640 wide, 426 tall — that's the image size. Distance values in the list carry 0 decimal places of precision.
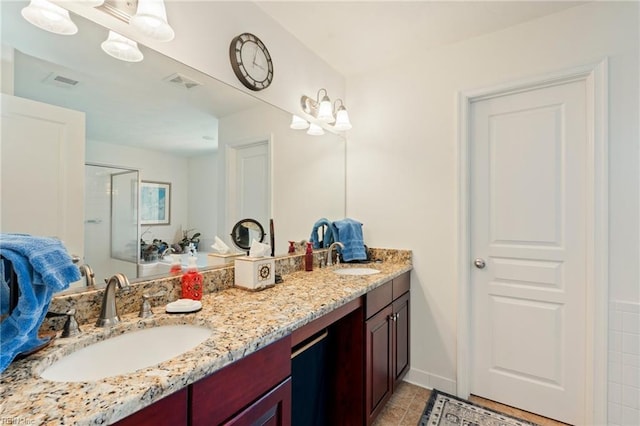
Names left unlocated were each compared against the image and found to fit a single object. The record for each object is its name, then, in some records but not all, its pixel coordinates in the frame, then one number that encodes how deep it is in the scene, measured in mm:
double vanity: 617
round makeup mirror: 1638
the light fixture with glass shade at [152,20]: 1104
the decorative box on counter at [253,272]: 1433
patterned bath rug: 1777
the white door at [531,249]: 1784
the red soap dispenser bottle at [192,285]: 1256
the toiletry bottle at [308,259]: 2023
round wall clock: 1589
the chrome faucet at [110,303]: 956
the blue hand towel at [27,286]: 692
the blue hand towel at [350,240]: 2271
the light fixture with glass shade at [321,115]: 2145
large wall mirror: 980
